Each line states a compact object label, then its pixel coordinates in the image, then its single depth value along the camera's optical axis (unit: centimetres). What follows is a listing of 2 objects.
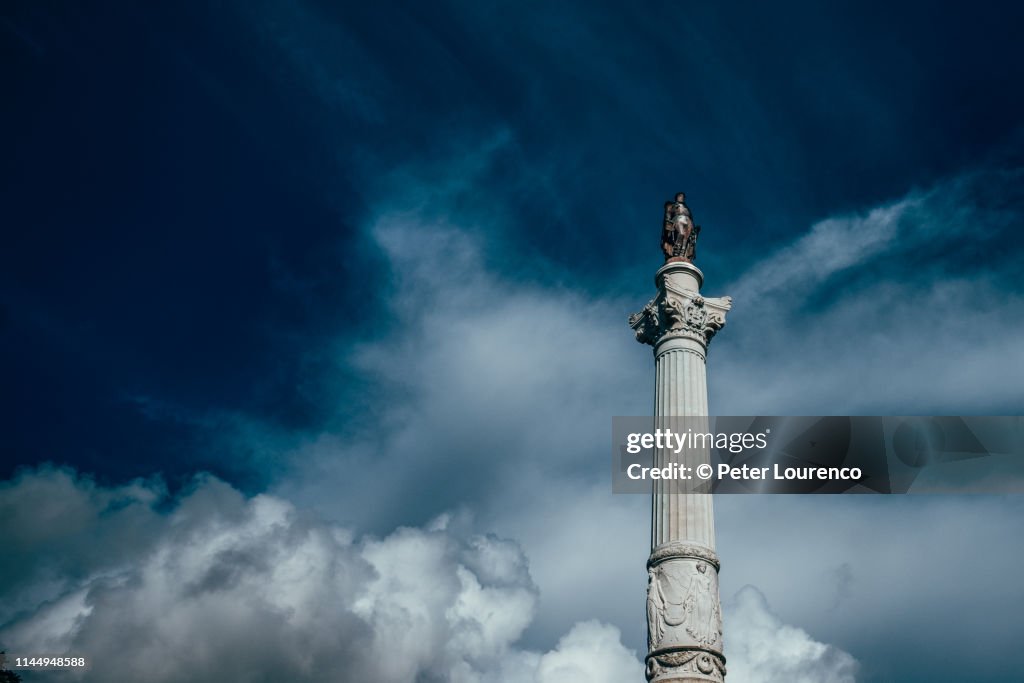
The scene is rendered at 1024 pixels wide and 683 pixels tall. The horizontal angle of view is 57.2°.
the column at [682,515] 2283
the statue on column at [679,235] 3020
